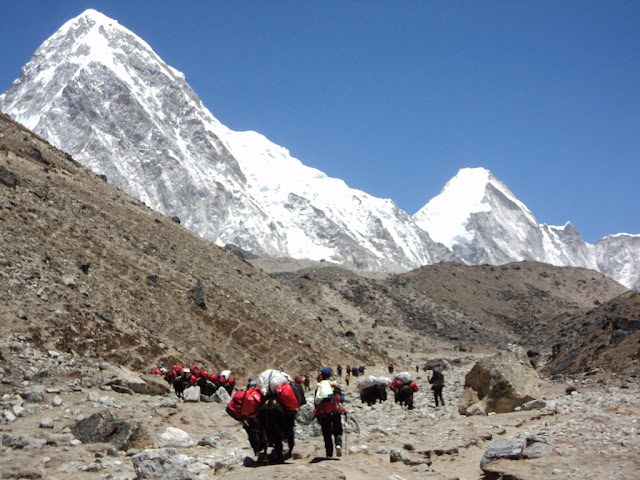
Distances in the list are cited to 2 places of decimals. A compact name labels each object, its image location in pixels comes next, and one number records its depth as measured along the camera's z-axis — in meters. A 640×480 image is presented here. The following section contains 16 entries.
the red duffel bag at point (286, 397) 10.45
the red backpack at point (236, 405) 10.85
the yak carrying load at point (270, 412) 10.46
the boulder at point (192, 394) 17.84
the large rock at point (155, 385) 18.62
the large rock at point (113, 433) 11.59
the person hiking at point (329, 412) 11.27
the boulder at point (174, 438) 12.33
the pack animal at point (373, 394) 23.14
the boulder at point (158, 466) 9.16
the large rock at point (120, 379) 17.52
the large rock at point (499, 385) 17.97
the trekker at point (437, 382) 20.97
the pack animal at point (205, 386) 20.89
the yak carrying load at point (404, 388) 20.03
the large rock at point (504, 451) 9.79
